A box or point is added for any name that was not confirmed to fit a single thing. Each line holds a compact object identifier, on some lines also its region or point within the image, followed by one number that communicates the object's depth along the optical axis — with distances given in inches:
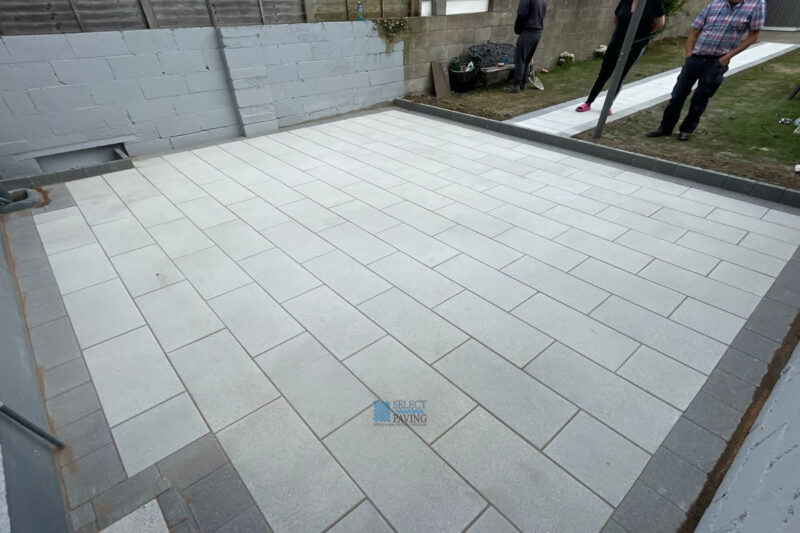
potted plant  297.3
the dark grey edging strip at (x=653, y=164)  147.8
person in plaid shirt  161.2
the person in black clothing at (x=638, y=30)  205.8
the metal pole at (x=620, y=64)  169.9
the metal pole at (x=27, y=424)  58.2
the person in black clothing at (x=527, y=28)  280.8
